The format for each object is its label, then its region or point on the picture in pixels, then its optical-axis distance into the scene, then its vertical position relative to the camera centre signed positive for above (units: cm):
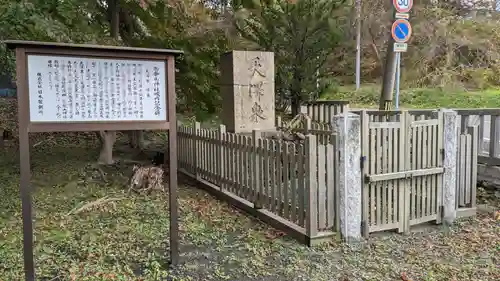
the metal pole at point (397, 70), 870 +84
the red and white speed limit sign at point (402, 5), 811 +205
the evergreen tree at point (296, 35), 993 +186
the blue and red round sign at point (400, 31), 801 +151
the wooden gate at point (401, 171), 472 -74
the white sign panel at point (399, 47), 793 +118
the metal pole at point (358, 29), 1625 +341
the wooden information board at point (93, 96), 334 +14
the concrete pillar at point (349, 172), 453 -68
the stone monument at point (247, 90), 763 +38
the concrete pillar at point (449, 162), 529 -69
